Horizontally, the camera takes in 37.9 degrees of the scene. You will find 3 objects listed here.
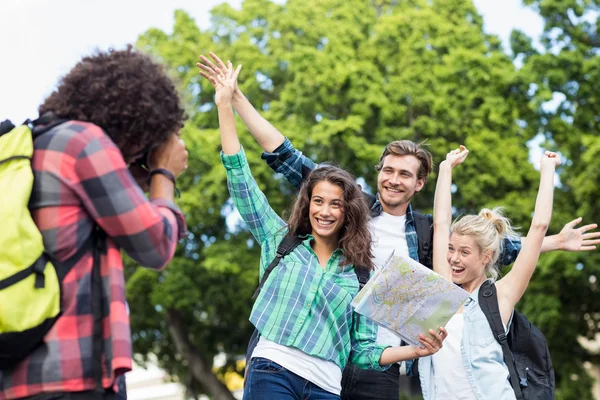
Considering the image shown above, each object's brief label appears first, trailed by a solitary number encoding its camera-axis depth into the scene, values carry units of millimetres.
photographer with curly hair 2529
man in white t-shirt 4734
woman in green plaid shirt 3932
